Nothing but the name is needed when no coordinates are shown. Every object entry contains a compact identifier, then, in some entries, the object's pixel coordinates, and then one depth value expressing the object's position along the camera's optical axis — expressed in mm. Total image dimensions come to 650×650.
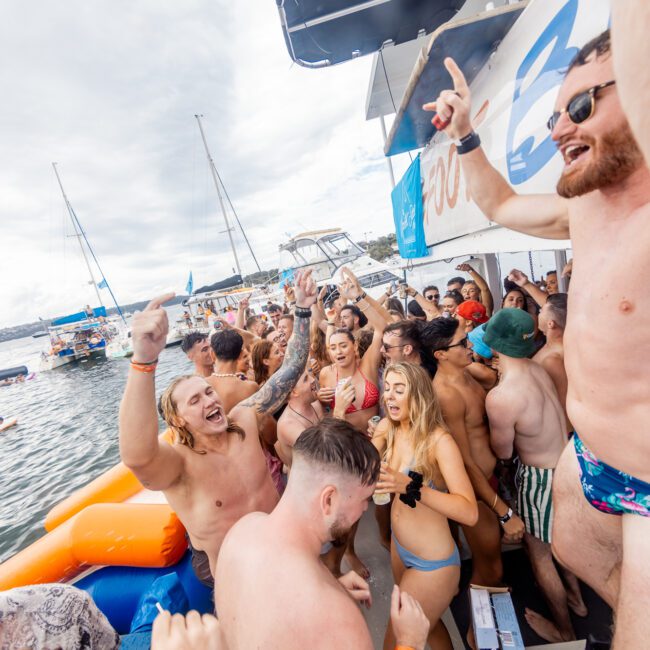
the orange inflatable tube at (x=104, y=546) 2592
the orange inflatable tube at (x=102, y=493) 3525
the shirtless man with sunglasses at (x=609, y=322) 963
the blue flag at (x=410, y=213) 5879
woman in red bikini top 3199
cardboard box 1626
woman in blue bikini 1699
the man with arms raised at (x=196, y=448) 1494
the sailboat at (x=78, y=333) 29750
